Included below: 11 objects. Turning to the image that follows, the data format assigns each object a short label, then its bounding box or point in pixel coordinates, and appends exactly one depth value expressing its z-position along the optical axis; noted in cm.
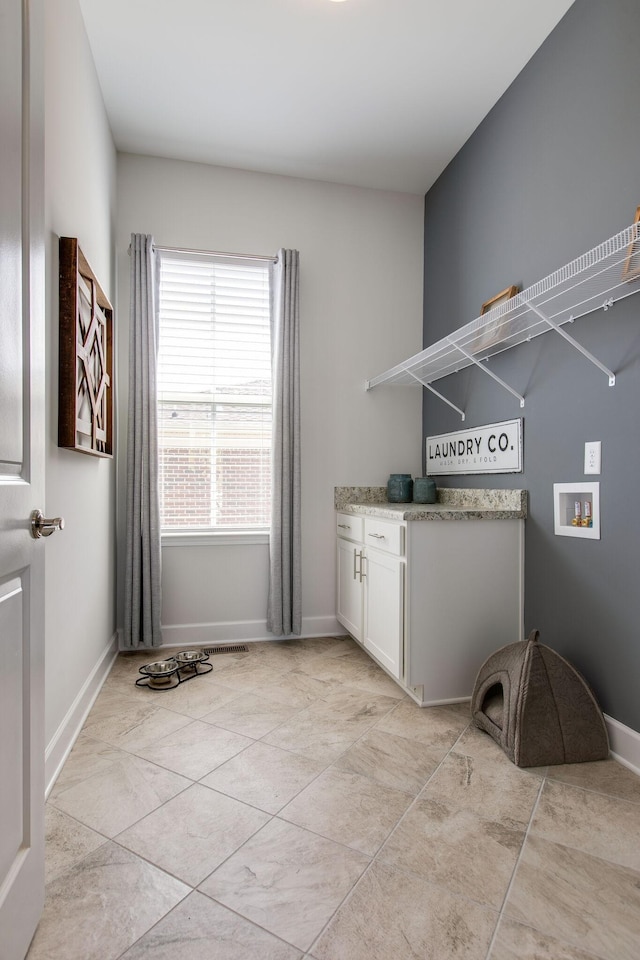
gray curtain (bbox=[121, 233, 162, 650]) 300
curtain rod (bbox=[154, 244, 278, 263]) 316
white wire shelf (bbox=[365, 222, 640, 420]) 160
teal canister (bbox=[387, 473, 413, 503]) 328
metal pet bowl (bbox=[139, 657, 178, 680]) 257
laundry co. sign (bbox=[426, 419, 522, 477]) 250
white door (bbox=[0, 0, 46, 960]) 101
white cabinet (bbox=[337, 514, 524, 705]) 230
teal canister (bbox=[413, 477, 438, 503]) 313
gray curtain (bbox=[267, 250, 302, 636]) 321
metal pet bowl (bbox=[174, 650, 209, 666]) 276
